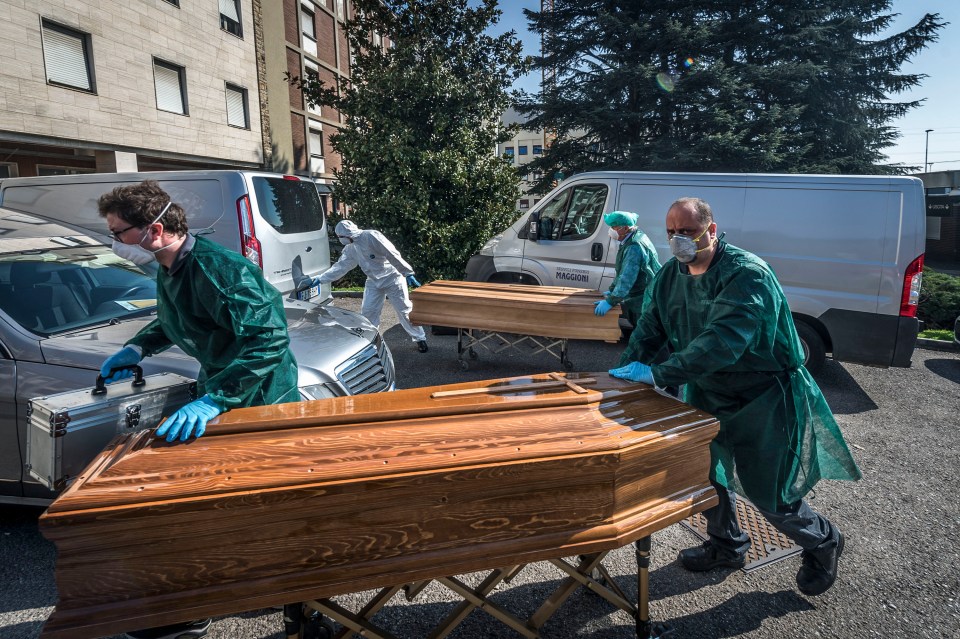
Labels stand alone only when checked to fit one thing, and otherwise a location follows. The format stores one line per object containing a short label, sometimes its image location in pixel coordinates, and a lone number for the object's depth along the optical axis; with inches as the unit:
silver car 114.7
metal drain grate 120.0
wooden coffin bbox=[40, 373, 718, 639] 61.6
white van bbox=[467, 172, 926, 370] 216.7
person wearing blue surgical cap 221.8
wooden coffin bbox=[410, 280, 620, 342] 226.2
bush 352.5
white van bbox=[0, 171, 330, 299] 240.5
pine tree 537.6
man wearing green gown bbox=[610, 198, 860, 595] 94.7
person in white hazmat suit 284.8
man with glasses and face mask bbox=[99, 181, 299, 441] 87.0
